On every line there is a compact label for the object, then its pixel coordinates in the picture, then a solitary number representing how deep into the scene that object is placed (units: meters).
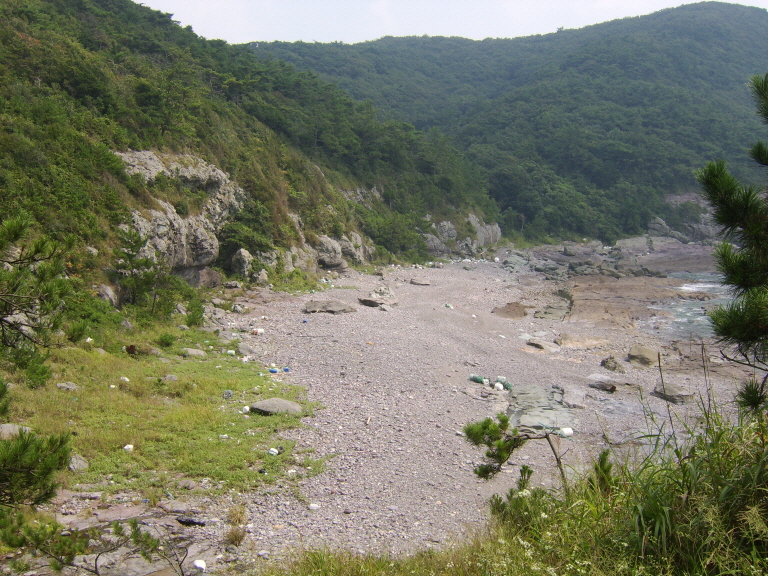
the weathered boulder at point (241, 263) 22.08
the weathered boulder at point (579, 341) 18.89
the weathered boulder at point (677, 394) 12.52
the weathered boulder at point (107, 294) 13.52
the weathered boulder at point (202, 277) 20.06
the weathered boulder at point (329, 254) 27.83
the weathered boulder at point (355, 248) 30.52
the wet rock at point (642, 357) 16.48
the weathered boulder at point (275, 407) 10.09
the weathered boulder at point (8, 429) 6.82
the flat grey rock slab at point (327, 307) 19.12
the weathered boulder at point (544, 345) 18.03
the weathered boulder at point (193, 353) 12.89
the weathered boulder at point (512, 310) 23.19
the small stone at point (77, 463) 7.09
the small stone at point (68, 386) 9.08
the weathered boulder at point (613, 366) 15.57
